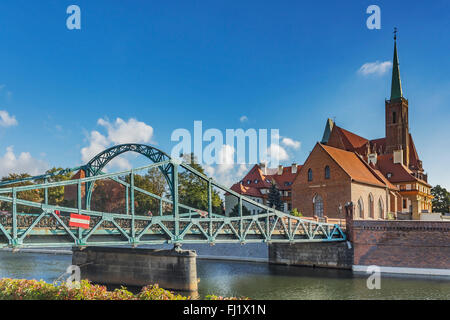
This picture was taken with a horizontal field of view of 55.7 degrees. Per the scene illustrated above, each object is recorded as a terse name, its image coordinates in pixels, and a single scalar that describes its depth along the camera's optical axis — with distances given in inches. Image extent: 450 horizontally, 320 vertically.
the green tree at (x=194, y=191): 2190.0
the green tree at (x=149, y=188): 2213.3
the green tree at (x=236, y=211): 2277.3
